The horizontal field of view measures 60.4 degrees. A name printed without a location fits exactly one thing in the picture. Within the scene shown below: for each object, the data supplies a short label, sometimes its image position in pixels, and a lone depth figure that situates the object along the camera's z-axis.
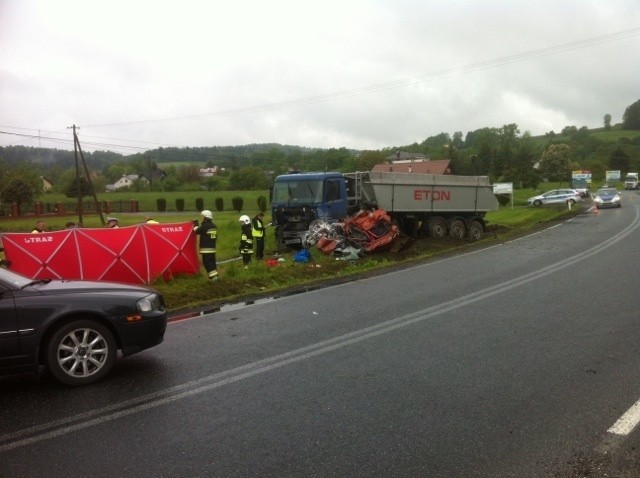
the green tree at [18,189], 61.38
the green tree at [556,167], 82.19
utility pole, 43.39
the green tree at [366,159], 59.03
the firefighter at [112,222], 13.17
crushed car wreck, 16.50
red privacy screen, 10.23
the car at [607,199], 40.69
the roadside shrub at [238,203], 57.78
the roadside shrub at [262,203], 53.47
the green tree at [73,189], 75.25
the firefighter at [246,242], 15.28
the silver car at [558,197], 45.66
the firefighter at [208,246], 12.18
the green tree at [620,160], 115.38
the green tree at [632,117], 154.12
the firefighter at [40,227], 13.44
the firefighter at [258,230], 17.02
